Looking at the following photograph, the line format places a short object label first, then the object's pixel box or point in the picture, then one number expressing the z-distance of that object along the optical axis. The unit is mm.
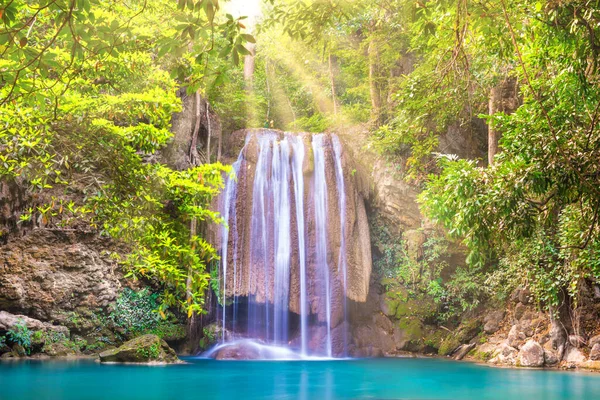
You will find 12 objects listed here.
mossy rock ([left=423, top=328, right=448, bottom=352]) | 15422
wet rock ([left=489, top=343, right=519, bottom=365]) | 12312
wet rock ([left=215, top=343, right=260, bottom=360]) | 14055
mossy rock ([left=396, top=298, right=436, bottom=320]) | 15703
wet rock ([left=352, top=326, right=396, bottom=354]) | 15656
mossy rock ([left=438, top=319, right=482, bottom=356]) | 14984
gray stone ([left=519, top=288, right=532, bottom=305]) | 13625
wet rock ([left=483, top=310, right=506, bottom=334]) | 14359
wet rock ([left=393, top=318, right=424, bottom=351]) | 15422
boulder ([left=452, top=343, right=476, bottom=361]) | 14367
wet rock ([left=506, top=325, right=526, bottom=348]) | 12773
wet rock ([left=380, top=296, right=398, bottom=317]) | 15969
